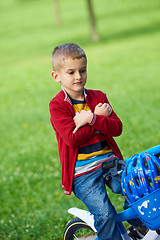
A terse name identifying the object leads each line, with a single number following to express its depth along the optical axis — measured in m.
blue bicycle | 4.42
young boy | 5.00
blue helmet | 4.41
